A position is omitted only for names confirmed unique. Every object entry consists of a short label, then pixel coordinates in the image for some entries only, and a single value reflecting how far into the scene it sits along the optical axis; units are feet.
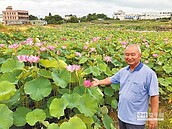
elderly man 3.82
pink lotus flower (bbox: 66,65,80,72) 3.58
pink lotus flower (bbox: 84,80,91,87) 3.48
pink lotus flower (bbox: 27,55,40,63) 3.59
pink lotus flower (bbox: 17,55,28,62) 3.61
